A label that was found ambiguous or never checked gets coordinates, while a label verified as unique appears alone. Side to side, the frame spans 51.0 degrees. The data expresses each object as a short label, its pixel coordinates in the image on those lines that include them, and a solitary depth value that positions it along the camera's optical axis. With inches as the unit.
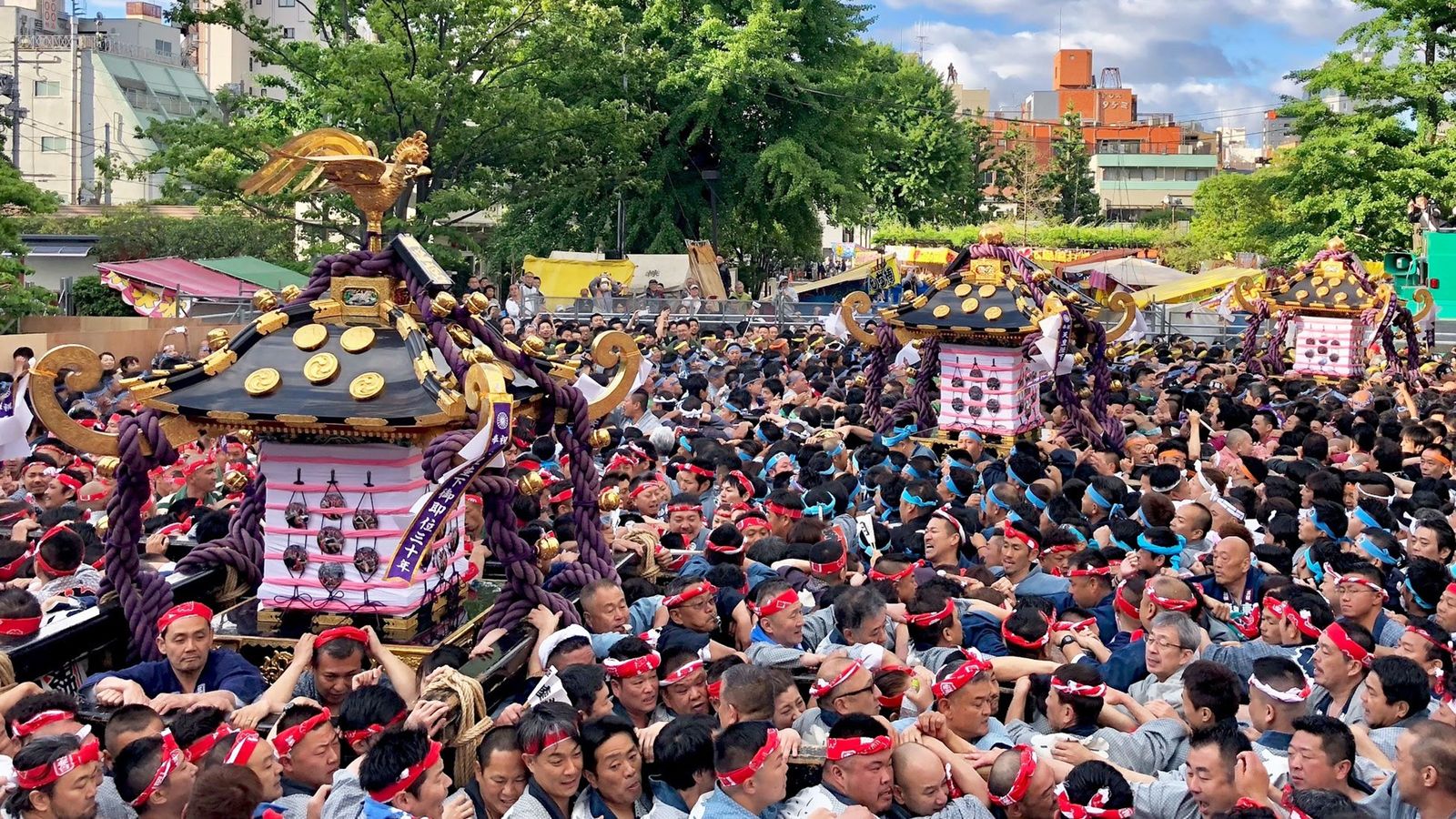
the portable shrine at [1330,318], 865.5
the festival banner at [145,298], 1071.6
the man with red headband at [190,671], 265.4
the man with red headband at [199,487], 447.8
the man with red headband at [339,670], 265.9
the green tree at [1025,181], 2787.9
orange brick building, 3782.0
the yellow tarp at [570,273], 1369.3
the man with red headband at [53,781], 206.4
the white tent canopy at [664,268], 1469.0
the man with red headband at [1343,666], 255.3
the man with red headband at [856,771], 216.7
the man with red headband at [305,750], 228.8
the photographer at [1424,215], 1398.9
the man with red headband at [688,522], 401.1
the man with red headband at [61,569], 323.6
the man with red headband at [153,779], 215.5
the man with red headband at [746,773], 212.4
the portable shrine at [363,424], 282.5
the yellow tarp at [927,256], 1562.5
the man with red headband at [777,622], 292.7
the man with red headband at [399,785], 210.7
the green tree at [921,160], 2527.1
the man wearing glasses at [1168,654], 270.2
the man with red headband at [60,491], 439.8
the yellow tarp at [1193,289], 1365.7
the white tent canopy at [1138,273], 1571.1
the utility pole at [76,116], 2133.4
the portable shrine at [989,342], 629.6
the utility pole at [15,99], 1556.3
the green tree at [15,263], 944.9
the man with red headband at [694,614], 291.4
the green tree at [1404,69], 1461.6
